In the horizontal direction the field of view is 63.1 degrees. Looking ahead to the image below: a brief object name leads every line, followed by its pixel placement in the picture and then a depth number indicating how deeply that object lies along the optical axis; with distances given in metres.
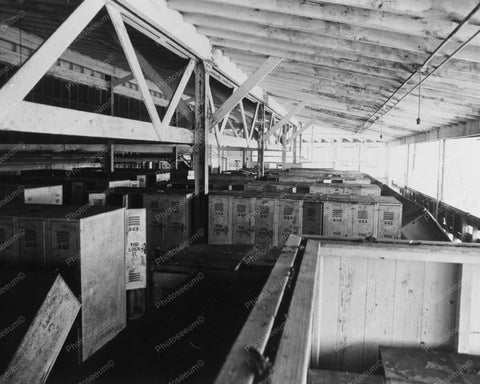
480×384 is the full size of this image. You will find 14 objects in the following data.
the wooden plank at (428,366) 2.51
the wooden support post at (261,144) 11.34
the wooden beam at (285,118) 11.97
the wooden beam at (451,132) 10.21
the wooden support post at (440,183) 13.84
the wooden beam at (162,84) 5.49
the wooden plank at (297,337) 1.25
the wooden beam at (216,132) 6.81
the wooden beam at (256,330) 1.17
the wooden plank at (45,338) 2.43
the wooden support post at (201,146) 6.10
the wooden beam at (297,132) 17.03
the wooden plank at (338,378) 2.60
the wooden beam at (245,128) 9.04
